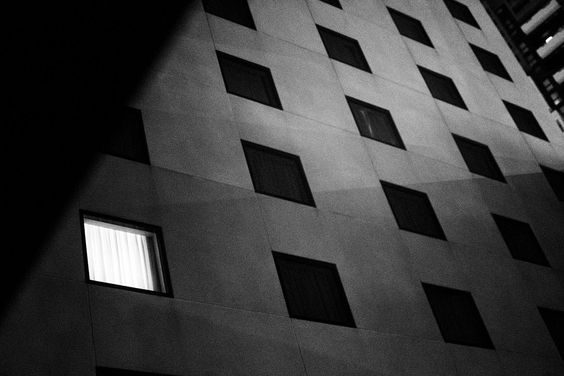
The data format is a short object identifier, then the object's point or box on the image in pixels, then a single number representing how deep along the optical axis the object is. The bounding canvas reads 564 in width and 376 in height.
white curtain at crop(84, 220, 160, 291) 11.47
